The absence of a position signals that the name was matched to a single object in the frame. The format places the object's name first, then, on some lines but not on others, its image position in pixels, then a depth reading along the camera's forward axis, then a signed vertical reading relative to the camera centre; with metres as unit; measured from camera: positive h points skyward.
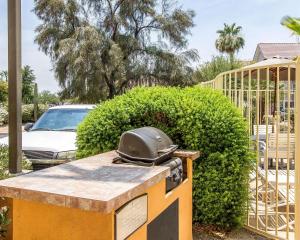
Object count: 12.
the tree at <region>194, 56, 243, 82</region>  28.56 +4.20
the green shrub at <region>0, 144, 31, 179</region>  3.31 -0.52
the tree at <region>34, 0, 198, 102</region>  22.52 +4.84
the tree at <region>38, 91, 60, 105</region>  44.32 +2.51
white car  5.66 -0.38
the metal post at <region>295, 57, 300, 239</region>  3.46 -0.50
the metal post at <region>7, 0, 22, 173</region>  3.52 +0.31
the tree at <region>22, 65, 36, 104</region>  39.73 +3.78
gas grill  2.62 -0.28
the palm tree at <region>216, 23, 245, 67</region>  42.16 +9.17
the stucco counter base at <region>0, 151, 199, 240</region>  1.76 -0.43
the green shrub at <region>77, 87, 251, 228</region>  3.86 -0.23
